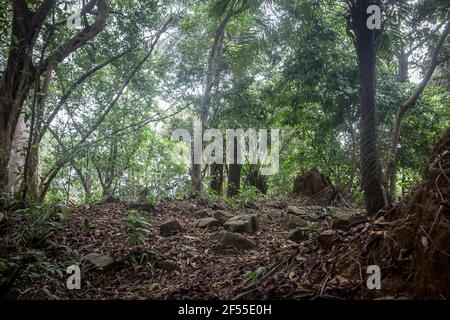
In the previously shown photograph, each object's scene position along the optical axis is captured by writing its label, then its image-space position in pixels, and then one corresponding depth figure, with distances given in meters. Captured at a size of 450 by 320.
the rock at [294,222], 4.82
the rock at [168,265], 3.62
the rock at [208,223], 5.04
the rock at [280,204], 6.69
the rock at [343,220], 3.50
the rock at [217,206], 6.41
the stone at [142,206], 5.90
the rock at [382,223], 2.77
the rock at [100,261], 3.55
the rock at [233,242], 4.06
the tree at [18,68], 4.91
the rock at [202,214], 5.74
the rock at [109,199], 6.38
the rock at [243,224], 4.70
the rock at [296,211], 5.37
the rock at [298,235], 4.01
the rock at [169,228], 4.70
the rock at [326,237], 3.13
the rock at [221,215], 5.27
